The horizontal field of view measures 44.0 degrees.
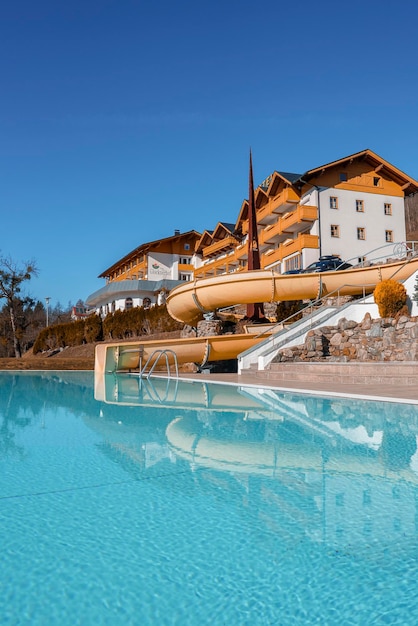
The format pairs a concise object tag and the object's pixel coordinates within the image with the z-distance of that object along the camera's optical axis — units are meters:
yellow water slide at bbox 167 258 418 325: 19.02
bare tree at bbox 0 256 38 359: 42.19
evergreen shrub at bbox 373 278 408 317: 15.79
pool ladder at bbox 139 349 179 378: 18.75
